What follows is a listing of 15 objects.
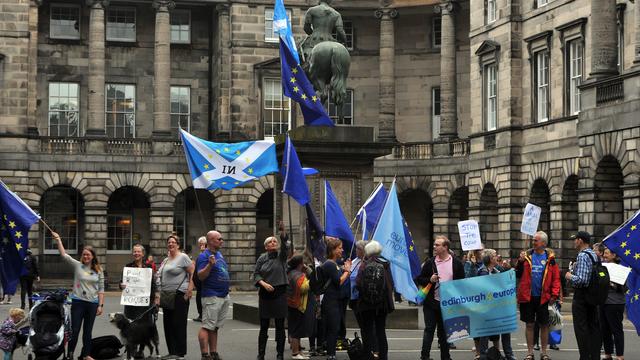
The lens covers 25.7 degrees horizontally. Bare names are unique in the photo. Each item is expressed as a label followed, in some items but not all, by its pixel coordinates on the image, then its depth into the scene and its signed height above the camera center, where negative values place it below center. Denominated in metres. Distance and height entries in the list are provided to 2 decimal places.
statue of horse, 28.42 +2.71
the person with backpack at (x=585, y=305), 21.11 -1.59
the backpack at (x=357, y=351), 21.62 -2.31
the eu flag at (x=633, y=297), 21.36 -1.50
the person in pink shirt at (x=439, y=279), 21.88 -1.21
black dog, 22.56 -2.08
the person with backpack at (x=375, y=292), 21.03 -1.37
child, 20.98 -1.92
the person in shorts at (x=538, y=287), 23.30 -1.44
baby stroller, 21.03 -1.86
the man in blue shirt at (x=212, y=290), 22.03 -1.38
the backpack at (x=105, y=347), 23.61 -2.43
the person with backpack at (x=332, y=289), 22.19 -1.40
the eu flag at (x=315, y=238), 24.16 -0.62
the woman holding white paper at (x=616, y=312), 22.50 -1.81
